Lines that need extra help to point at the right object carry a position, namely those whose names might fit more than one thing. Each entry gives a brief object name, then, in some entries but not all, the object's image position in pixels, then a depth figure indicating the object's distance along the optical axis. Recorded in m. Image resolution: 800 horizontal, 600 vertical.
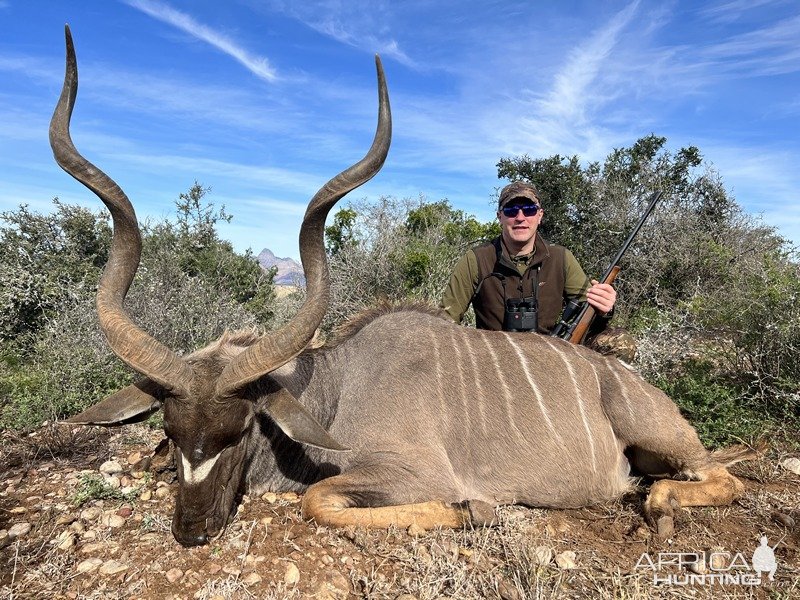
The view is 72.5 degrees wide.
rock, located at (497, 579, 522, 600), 2.02
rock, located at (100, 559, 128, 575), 2.14
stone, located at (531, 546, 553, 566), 2.22
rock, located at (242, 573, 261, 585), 2.08
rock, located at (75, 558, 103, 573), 2.15
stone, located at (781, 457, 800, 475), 3.22
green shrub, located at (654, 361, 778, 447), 3.64
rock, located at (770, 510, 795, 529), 2.63
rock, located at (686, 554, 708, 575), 2.27
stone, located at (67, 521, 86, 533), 2.45
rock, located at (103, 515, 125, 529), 2.50
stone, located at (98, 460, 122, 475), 3.10
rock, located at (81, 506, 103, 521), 2.57
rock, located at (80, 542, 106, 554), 2.29
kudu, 2.37
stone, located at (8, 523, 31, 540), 2.41
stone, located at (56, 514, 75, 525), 2.51
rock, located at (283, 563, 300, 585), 2.09
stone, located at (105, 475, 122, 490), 2.83
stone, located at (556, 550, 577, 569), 2.27
